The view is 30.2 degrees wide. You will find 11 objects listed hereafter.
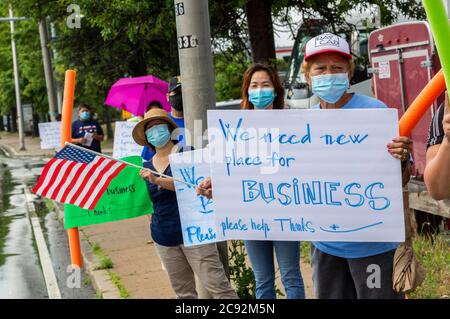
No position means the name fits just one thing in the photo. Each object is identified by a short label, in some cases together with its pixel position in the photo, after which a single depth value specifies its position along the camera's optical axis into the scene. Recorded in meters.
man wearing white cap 3.75
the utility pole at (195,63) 5.66
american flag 5.23
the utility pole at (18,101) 43.94
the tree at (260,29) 11.03
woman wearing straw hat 5.54
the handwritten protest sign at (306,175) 3.81
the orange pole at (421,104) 3.53
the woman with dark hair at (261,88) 4.92
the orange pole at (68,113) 5.56
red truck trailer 9.25
